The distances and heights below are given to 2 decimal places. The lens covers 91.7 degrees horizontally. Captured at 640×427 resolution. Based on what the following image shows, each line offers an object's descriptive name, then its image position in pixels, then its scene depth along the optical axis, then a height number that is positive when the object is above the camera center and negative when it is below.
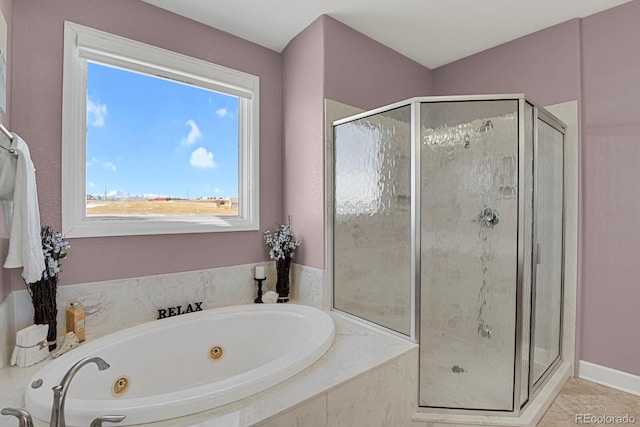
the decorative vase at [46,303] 1.49 -0.46
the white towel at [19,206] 1.26 +0.01
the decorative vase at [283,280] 2.28 -0.52
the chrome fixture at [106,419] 0.94 -0.64
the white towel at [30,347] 1.38 -0.63
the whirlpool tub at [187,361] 1.04 -0.70
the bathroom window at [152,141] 1.70 +0.44
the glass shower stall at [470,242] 1.61 -0.18
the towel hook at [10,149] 1.21 +0.24
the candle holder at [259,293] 2.26 -0.61
